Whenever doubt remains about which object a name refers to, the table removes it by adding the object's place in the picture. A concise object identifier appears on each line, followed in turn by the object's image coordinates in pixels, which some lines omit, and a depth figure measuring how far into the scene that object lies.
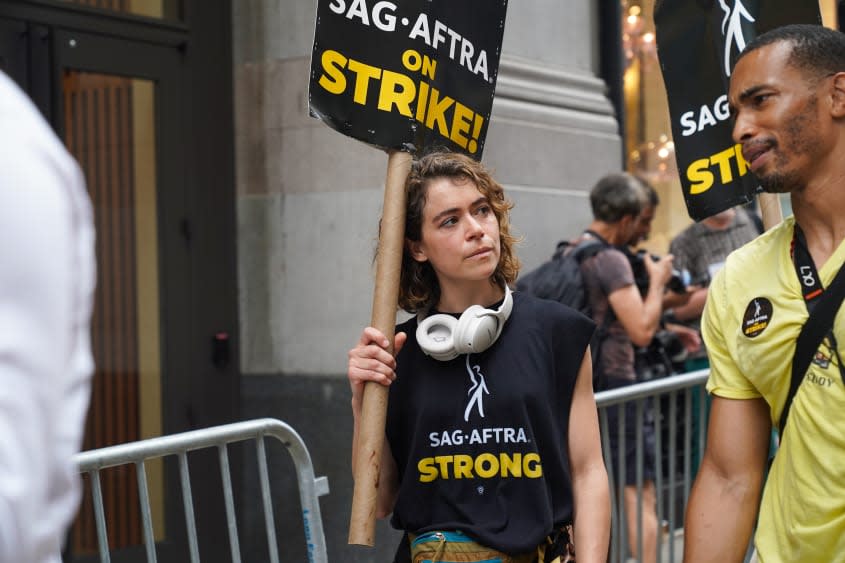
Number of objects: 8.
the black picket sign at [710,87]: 4.58
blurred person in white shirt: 0.95
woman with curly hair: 3.08
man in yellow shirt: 2.80
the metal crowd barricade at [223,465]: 3.43
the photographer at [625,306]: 5.88
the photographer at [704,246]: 7.87
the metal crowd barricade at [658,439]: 5.12
